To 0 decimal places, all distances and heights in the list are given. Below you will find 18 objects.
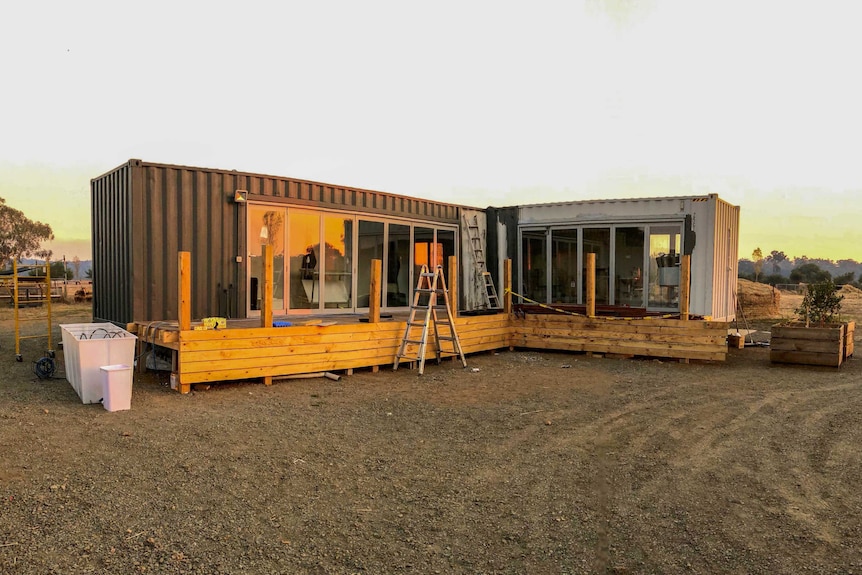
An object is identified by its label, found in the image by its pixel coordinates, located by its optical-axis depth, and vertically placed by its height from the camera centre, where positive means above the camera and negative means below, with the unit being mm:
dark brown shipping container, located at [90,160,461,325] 7816 +521
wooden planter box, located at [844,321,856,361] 9250 -1003
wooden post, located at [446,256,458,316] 8719 -146
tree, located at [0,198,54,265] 35938 +2269
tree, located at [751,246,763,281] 35900 +1233
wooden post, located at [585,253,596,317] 9559 -170
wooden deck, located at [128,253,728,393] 6516 -989
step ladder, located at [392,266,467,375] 8195 -907
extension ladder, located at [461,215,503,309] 12805 +228
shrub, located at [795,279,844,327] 9117 -418
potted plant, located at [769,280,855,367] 8617 -914
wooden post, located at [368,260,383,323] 7982 -319
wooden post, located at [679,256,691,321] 9266 -213
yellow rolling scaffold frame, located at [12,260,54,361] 8277 -333
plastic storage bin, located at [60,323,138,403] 5719 -929
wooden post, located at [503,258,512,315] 10016 -232
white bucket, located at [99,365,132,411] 5406 -1151
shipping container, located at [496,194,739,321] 11031 +553
